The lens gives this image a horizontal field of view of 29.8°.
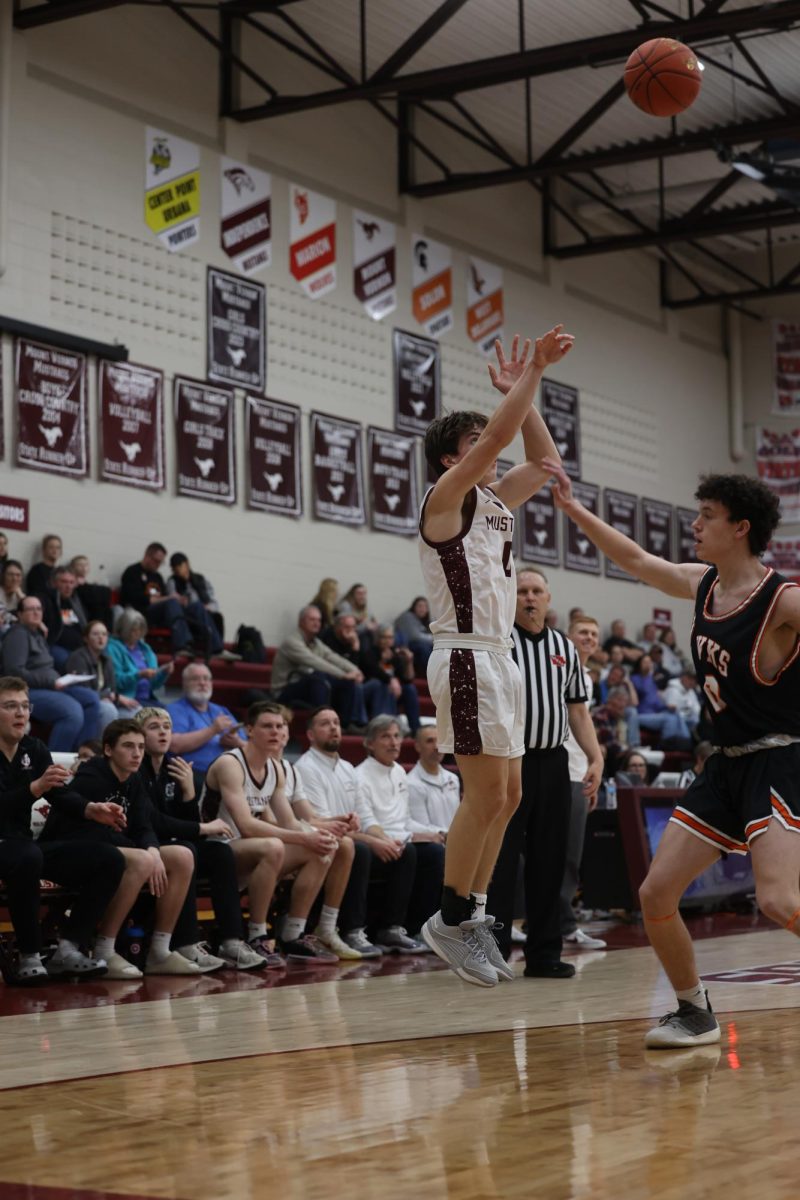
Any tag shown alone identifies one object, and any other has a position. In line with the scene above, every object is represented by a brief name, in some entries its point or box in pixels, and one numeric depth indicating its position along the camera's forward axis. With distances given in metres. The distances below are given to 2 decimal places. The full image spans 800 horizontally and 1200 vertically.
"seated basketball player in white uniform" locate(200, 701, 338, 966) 8.35
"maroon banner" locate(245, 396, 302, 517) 16.17
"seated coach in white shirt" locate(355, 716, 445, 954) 9.16
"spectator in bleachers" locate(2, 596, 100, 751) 11.27
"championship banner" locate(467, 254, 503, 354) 19.56
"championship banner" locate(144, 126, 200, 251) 15.16
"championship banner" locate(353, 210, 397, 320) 17.75
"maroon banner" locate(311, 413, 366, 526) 16.98
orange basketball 9.26
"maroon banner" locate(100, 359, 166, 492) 14.55
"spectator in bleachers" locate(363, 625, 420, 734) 14.64
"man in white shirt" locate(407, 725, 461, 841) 10.06
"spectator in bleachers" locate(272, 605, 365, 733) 13.92
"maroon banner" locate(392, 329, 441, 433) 18.28
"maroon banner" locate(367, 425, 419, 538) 17.75
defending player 4.55
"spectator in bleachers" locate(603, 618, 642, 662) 18.80
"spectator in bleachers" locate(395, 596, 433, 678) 16.61
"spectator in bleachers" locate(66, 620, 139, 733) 11.99
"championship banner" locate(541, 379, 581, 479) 20.67
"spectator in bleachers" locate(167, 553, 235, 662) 14.29
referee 6.82
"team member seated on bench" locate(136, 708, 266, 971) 7.87
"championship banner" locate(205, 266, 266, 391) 15.78
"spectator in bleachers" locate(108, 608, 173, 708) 12.50
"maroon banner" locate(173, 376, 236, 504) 15.34
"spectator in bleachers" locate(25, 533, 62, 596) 12.86
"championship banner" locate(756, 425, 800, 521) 24.23
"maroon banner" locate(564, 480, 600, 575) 20.92
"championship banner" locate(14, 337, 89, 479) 13.71
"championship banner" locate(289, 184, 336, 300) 16.89
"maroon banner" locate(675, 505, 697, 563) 23.42
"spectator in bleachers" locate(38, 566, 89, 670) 12.41
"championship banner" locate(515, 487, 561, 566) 19.95
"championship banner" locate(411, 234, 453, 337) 18.69
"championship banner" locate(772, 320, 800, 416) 24.66
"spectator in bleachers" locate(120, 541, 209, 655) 13.90
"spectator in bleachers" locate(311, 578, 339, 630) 15.71
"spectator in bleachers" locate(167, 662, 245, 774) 10.34
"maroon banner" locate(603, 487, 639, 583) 21.77
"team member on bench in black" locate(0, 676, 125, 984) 7.08
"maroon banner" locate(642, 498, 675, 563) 22.58
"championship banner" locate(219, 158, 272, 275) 16.00
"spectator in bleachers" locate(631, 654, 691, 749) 17.77
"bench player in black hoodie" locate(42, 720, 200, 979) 7.47
